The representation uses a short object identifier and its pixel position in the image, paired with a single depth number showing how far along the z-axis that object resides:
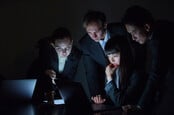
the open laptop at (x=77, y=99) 2.18
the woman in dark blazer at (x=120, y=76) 2.54
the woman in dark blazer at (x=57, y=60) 2.98
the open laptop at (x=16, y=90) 2.68
